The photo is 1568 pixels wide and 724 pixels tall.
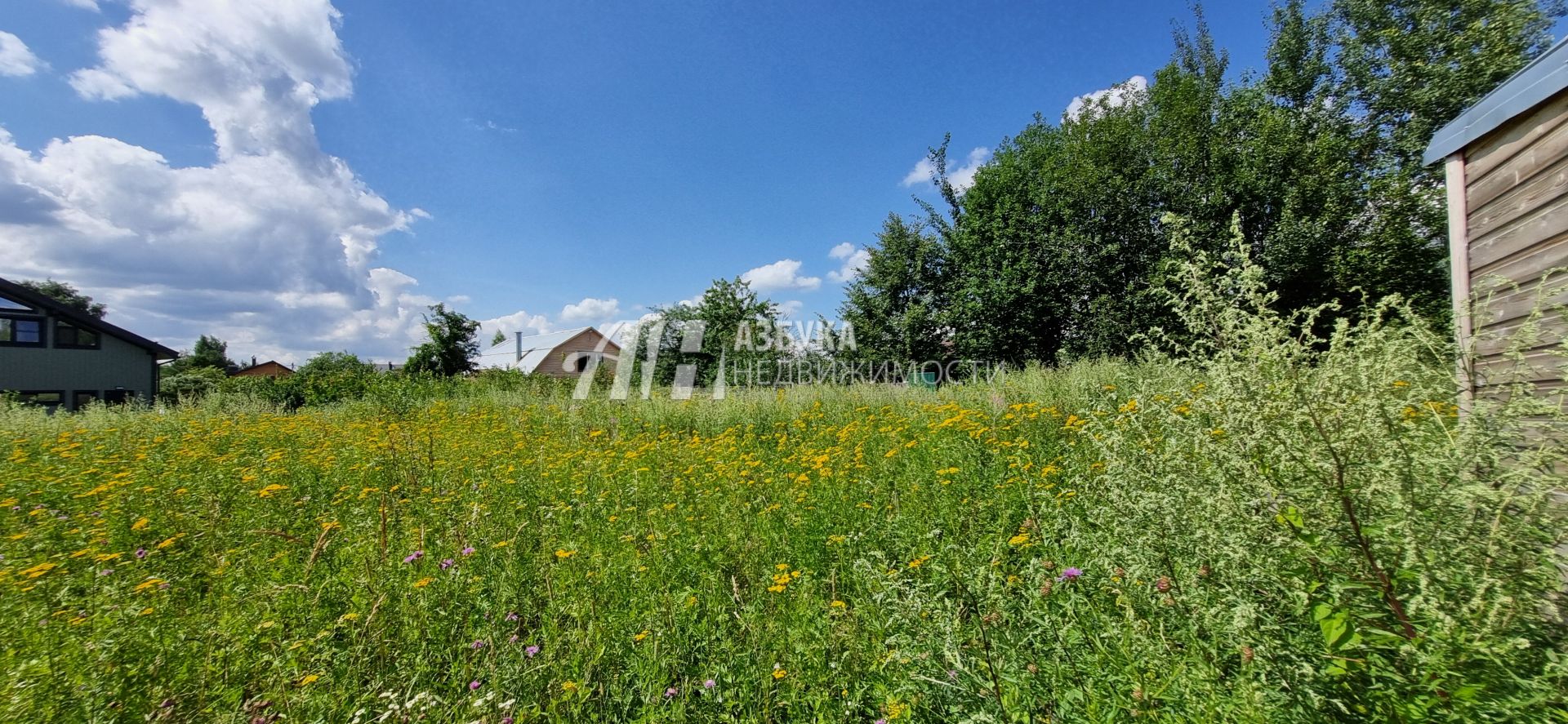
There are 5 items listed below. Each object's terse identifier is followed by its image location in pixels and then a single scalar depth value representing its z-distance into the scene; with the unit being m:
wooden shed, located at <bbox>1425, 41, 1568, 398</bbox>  2.23
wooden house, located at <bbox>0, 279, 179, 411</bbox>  16.95
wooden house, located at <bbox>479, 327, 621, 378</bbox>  32.50
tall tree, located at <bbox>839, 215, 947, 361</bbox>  15.17
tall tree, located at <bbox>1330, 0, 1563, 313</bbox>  10.93
